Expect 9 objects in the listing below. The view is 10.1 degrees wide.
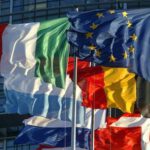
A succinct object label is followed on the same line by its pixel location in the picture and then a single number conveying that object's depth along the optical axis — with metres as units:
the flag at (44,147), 38.21
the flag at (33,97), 34.34
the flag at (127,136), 37.47
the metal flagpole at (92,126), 35.09
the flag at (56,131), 37.19
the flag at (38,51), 34.06
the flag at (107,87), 34.69
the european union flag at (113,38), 32.72
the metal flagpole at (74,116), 33.87
